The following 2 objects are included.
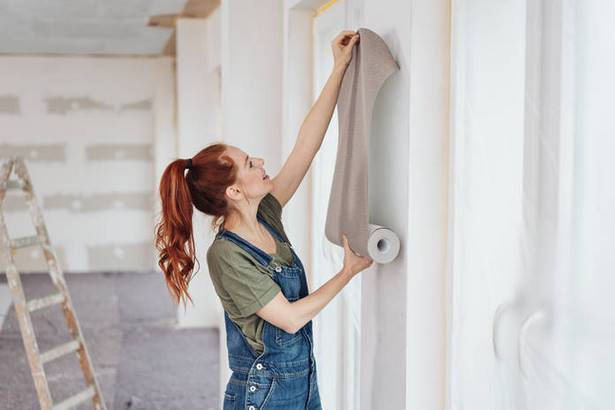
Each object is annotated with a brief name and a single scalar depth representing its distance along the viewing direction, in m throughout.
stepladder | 3.43
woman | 1.88
